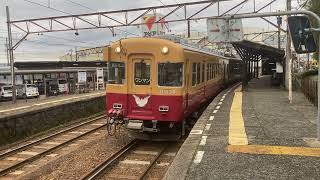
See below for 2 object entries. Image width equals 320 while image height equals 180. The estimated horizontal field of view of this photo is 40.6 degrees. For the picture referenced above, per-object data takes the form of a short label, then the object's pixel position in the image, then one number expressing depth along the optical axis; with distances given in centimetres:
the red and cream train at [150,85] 1182
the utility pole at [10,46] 2978
